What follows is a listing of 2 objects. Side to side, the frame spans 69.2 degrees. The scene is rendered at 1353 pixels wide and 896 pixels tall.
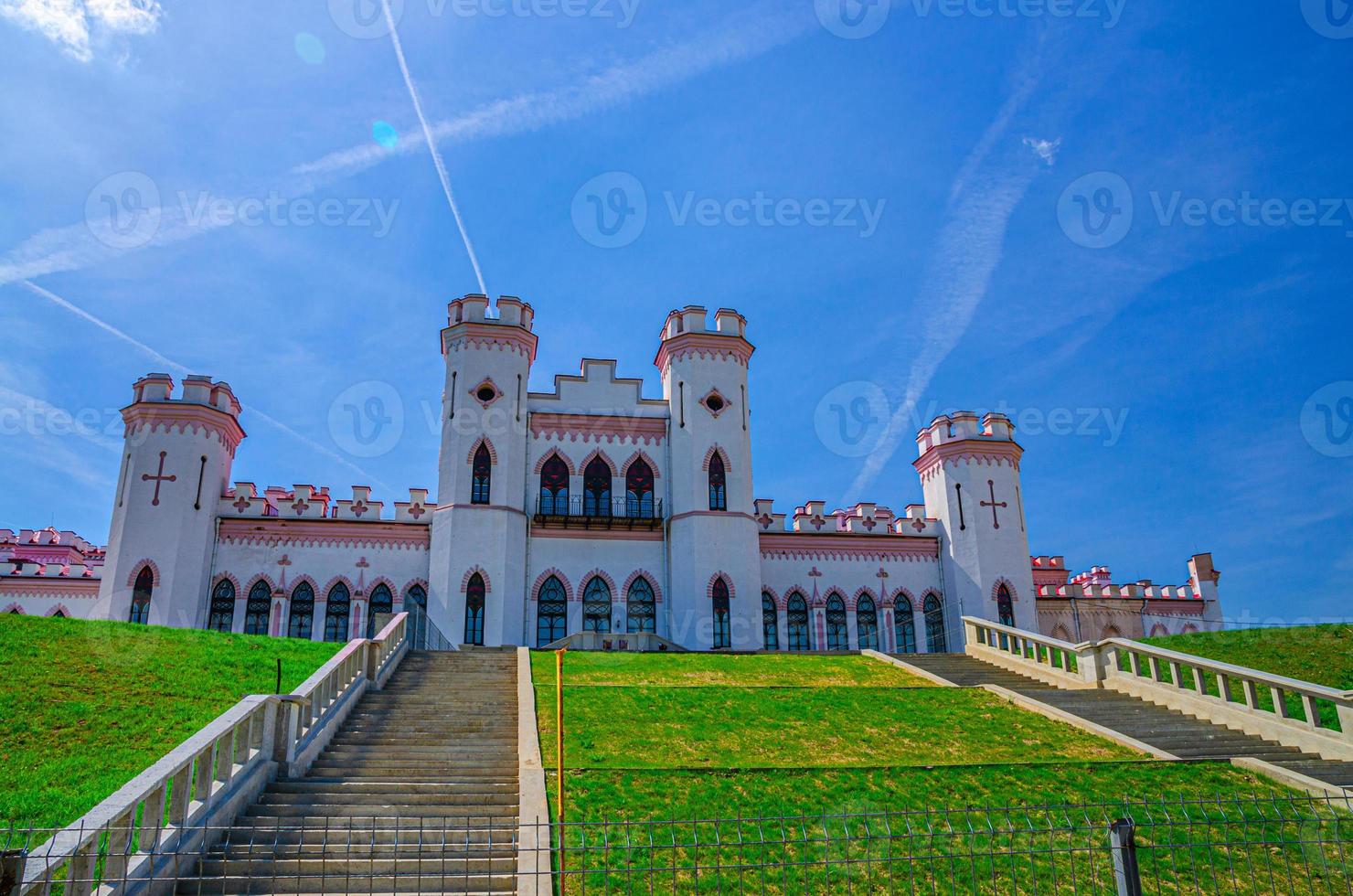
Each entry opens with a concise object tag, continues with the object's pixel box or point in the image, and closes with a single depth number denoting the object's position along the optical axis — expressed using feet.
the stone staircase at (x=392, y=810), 32.65
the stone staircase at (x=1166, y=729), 48.03
